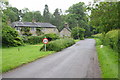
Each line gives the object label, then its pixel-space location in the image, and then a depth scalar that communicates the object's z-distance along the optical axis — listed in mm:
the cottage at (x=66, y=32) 65000
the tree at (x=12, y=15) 23866
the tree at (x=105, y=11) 10970
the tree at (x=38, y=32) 47347
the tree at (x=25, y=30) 41056
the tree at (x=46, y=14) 76662
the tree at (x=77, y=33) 58134
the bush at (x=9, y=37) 25919
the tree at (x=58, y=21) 76869
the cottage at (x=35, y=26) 46450
